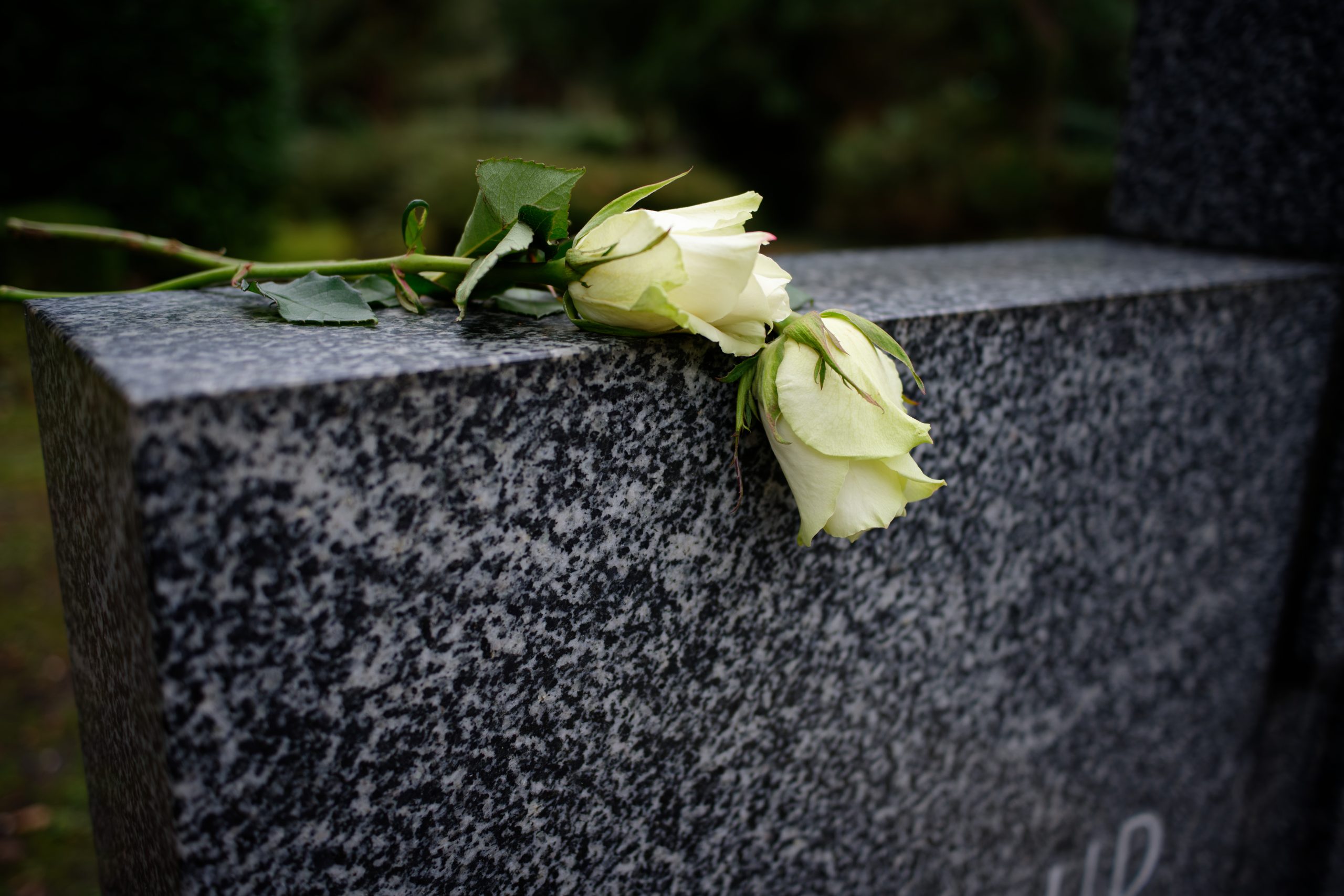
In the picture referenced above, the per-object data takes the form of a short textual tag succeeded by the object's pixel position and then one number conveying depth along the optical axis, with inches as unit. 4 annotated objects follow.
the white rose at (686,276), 13.1
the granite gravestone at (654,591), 12.5
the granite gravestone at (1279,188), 22.3
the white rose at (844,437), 13.4
